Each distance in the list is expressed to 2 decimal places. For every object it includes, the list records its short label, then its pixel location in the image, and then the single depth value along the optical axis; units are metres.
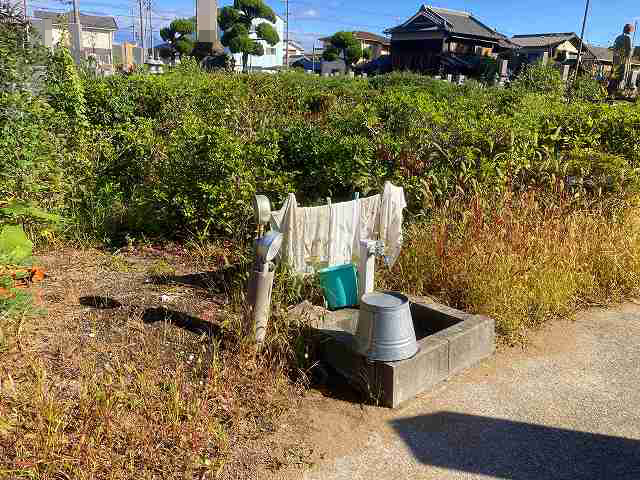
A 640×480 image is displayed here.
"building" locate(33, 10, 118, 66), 65.51
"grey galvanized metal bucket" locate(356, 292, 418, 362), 3.50
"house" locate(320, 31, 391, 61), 65.14
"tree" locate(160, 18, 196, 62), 51.94
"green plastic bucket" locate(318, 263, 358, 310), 4.41
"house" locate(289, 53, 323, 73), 71.19
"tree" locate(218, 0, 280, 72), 52.31
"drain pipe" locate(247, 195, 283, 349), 3.62
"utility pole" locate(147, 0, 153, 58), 49.33
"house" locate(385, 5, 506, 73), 51.53
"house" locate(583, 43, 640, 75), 35.72
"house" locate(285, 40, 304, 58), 97.25
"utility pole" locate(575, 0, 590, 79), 32.16
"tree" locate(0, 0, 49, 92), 5.47
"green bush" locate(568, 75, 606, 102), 15.87
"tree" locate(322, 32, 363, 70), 54.97
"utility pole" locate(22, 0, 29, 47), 6.13
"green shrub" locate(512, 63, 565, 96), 17.15
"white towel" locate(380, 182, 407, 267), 4.96
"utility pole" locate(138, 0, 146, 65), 41.39
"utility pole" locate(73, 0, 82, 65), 14.56
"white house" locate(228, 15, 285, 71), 76.04
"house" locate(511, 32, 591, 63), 51.50
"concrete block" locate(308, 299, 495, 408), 3.57
